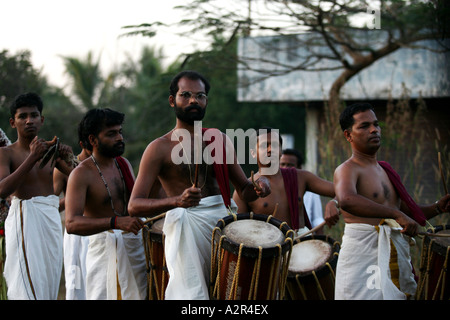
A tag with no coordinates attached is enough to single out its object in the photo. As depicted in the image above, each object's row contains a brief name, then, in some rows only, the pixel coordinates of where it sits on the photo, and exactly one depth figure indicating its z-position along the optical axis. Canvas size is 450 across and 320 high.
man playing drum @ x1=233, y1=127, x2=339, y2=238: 5.62
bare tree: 9.43
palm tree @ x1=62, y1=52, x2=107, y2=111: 22.20
